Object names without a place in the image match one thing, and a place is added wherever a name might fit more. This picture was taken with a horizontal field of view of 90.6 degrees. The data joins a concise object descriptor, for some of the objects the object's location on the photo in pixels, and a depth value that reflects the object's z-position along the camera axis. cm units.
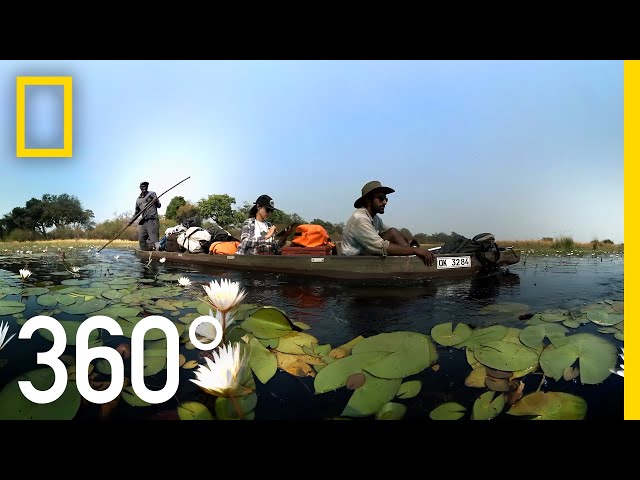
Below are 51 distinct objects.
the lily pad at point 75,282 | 253
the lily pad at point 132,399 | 119
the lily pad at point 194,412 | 111
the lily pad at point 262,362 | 135
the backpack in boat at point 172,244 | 463
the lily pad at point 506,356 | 141
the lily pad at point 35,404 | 115
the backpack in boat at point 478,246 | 393
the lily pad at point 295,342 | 156
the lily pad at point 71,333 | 153
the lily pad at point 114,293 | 227
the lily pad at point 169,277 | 304
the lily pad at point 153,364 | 135
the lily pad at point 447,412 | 118
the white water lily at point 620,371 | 140
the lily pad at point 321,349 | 155
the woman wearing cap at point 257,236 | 380
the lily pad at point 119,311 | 192
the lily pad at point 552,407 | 119
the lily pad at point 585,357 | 137
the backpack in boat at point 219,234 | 468
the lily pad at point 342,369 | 129
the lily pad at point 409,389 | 124
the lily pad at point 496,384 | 129
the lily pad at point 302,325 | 186
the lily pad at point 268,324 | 169
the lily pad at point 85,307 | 198
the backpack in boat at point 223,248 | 420
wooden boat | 331
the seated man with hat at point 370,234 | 334
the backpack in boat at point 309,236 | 379
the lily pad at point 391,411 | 117
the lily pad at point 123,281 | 272
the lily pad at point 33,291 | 228
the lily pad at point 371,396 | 118
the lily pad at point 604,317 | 194
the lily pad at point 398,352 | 134
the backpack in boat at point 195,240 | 434
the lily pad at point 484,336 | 159
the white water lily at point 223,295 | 114
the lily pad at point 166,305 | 211
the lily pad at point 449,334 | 165
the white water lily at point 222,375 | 82
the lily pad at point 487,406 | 117
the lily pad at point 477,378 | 133
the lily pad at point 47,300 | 209
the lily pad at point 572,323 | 189
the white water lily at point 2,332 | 115
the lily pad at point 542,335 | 156
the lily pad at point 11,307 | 194
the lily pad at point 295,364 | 140
